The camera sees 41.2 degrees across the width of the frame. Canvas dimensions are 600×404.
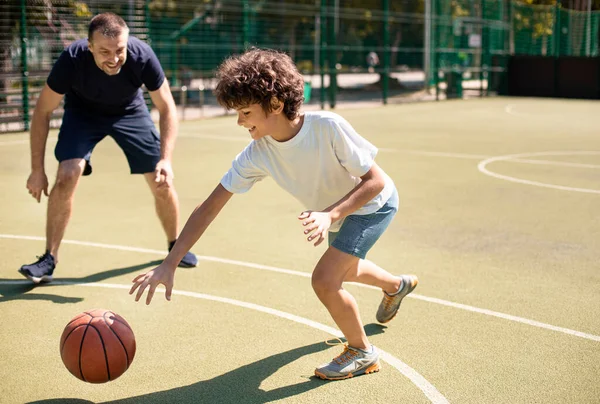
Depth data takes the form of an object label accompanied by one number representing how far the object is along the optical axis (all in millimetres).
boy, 3518
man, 5250
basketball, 3486
